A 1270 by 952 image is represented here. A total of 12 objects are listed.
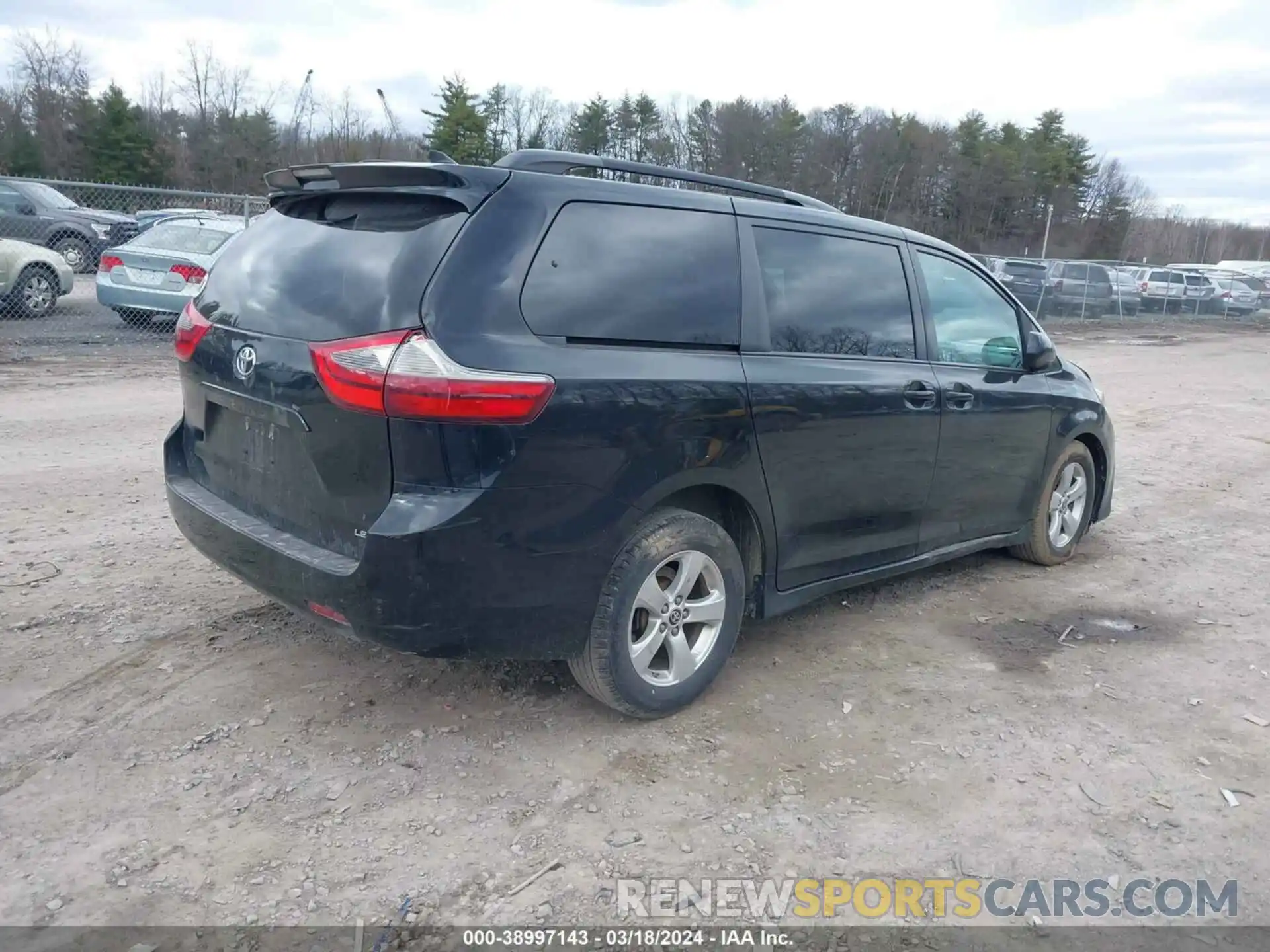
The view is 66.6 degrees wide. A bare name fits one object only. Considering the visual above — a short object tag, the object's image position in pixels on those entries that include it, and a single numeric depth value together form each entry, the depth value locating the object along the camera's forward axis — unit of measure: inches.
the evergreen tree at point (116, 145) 1791.3
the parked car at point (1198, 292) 1199.6
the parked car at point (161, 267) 462.3
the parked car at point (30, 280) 480.4
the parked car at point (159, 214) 547.2
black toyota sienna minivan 111.3
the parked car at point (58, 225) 615.8
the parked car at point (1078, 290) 965.2
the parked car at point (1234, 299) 1251.2
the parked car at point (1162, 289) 1135.6
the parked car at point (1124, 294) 1054.4
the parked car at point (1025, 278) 914.7
